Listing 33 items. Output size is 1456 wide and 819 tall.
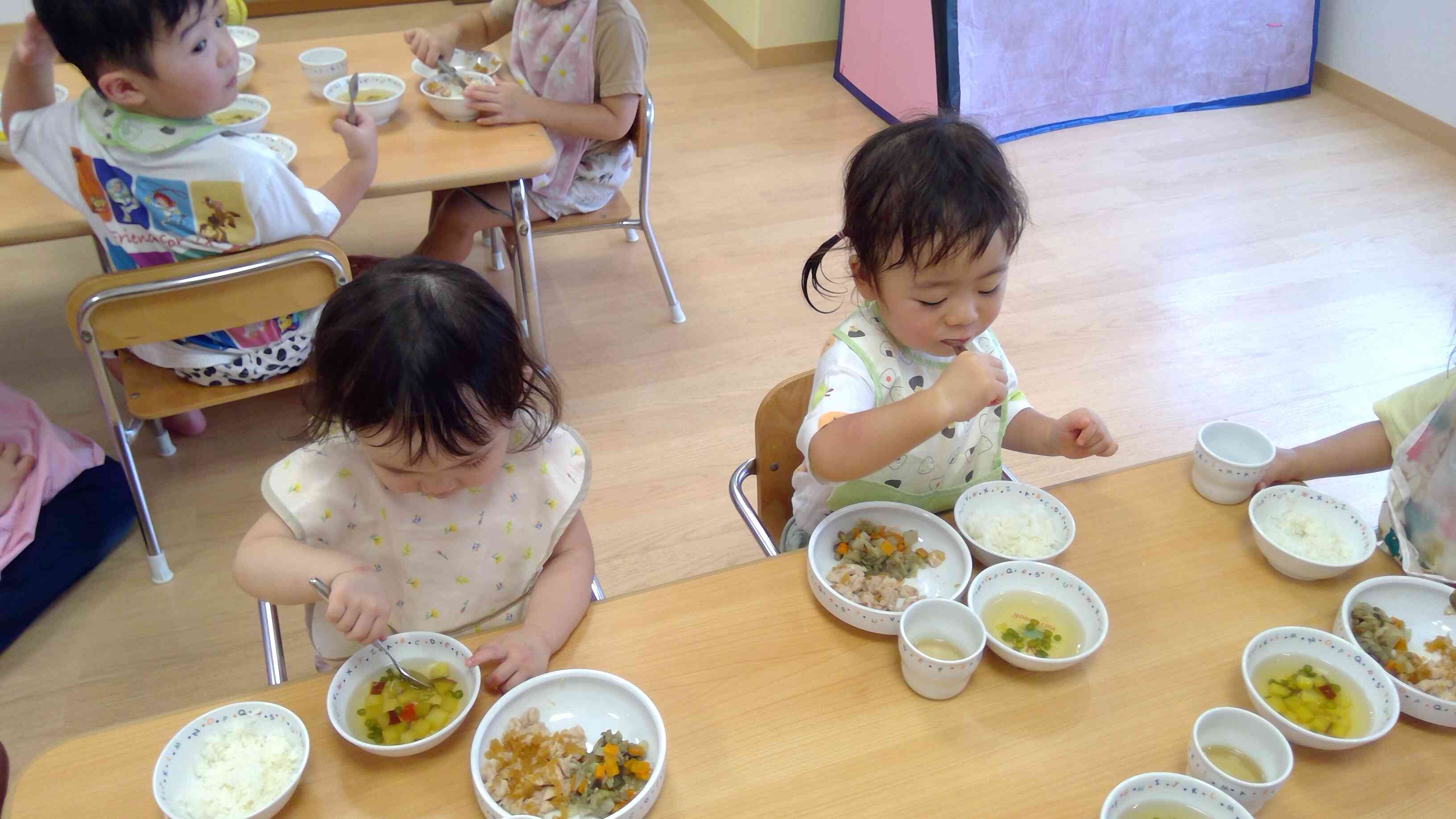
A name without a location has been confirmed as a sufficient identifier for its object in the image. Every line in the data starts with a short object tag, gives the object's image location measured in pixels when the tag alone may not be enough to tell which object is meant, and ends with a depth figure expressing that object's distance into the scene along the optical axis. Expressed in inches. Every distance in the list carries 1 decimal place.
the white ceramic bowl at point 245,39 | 88.4
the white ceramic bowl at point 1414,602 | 40.1
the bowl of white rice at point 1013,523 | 42.9
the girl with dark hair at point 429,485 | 35.9
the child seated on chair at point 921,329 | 41.4
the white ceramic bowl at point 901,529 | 38.6
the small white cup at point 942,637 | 35.4
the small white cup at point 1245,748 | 32.2
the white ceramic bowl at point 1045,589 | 38.7
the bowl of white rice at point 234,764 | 31.6
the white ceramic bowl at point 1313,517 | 41.4
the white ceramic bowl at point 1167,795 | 31.5
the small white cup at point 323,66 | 83.4
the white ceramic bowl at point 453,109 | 80.0
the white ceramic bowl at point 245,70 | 84.0
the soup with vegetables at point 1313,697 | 35.5
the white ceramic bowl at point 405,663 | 34.4
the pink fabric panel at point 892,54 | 143.6
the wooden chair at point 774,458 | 52.5
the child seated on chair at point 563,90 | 88.3
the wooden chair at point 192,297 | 60.2
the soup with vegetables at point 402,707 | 34.4
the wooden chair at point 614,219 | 92.4
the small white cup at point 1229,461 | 44.9
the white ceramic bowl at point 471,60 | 91.1
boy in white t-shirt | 57.2
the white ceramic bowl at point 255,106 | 76.5
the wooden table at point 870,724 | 32.8
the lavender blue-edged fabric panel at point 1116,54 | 143.7
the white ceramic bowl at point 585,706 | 34.7
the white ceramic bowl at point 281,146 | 74.2
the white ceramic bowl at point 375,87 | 78.0
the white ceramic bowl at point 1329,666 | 34.3
